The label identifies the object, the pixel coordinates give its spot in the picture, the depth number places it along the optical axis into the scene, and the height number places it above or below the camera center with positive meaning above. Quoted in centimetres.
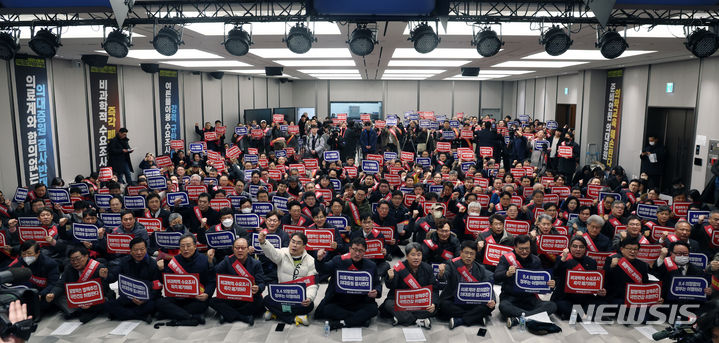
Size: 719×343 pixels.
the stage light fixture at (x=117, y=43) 624 +100
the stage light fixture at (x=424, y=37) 594 +108
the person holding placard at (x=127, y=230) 670 -154
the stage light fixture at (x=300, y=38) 591 +104
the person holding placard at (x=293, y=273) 556 -177
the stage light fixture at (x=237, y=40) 606 +103
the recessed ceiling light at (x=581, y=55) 1014 +162
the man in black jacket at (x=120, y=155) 1234 -87
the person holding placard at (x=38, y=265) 595 -181
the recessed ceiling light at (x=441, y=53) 957 +153
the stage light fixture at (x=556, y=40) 601 +108
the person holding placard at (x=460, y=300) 548 -195
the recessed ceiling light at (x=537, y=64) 1265 +171
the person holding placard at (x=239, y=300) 559 -204
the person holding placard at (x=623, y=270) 555 -165
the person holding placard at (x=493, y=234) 662 -151
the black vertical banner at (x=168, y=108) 1515 +43
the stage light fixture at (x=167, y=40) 596 +101
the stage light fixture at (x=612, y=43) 611 +107
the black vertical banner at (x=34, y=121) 1019 -3
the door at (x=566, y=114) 1790 +47
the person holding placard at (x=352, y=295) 543 -198
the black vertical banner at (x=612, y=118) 1465 +30
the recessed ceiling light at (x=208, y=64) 1277 +161
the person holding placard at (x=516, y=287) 553 -185
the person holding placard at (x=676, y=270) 546 -165
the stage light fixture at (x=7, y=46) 638 +97
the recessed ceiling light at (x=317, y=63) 1248 +165
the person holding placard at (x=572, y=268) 569 -172
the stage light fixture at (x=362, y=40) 605 +105
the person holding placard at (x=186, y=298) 555 -201
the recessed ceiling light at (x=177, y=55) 1001 +148
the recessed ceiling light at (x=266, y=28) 683 +138
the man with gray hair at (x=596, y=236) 648 -146
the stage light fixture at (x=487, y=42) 604 +105
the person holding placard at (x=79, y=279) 556 -187
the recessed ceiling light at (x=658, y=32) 716 +146
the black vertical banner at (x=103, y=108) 1243 +33
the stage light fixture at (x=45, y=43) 635 +101
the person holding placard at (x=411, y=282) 537 -176
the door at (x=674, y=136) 1151 -20
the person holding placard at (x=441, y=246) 647 -162
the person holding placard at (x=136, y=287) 547 -188
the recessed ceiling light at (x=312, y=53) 972 +151
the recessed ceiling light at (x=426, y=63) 1229 +164
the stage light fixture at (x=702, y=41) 599 +108
